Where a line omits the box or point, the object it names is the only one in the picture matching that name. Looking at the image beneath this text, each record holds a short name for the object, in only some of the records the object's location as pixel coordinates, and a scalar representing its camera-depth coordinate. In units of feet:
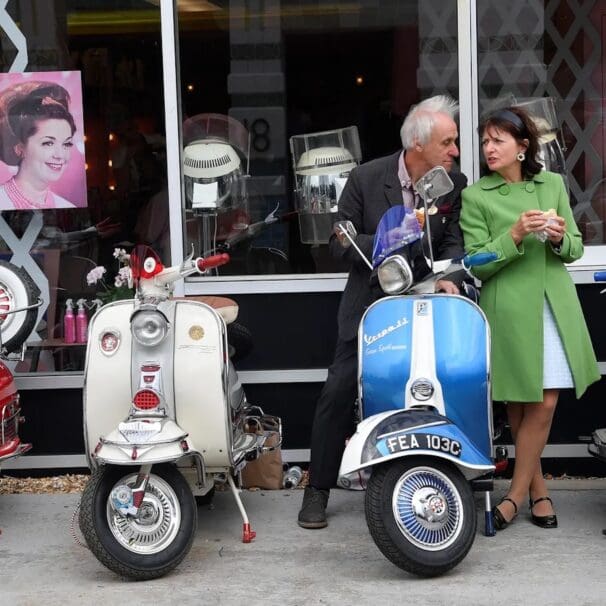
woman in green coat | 15.31
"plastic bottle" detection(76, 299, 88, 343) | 19.02
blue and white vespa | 13.48
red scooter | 16.02
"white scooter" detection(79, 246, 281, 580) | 13.78
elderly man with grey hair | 15.48
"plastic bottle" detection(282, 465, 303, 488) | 18.07
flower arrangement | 18.85
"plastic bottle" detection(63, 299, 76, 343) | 19.03
